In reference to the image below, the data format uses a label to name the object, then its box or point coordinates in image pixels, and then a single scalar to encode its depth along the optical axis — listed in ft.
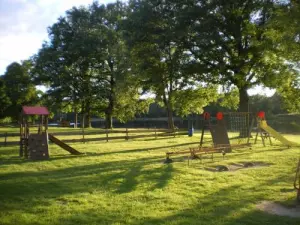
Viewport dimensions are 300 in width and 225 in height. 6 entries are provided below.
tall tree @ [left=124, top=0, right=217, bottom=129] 85.35
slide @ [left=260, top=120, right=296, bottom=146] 69.80
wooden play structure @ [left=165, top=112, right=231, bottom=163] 56.65
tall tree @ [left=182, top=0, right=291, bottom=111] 79.82
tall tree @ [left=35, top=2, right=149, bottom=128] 138.62
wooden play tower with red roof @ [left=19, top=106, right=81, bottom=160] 51.13
